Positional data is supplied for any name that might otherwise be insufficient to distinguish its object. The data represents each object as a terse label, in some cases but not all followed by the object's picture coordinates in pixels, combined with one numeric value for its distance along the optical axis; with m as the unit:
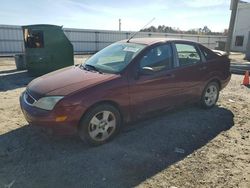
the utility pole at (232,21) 13.10
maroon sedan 2.82
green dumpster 8.04
